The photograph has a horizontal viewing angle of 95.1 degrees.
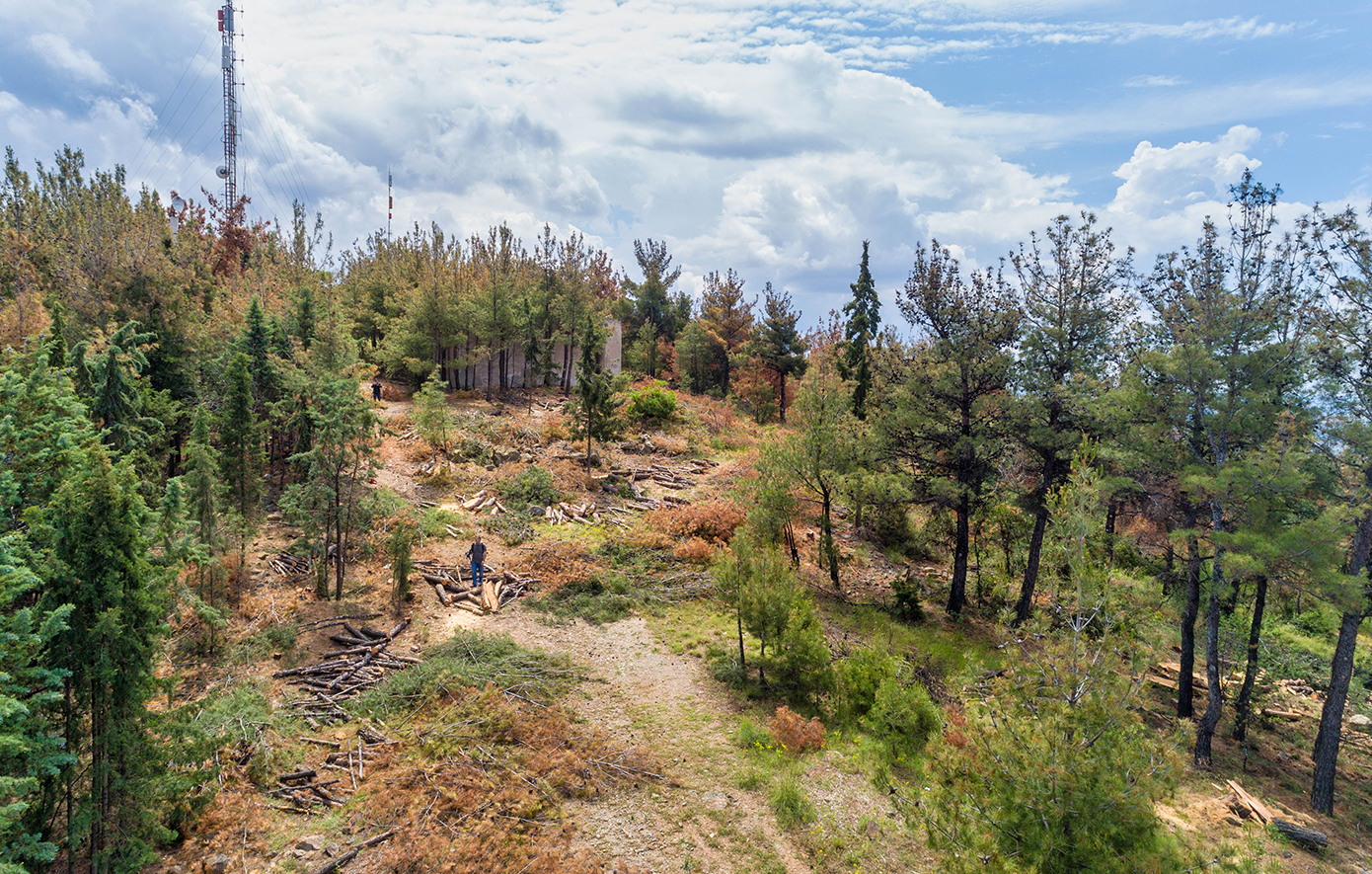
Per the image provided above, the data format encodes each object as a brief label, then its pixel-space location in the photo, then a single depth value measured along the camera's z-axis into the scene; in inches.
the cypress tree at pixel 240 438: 583.5
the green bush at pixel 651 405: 1258.0
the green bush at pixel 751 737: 416.5
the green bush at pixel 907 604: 679.1
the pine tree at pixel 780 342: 1599.4
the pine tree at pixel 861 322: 1328.7
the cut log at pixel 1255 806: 417.3
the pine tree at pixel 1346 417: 454.9
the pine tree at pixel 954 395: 648.4
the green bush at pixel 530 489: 824.9
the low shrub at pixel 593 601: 598.5
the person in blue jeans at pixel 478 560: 602.3
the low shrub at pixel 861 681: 460.1
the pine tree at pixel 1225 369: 479.8
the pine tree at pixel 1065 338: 604.7
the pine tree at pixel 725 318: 1812.3
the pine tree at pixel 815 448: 685.9
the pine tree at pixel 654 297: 2046.0
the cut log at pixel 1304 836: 402.9
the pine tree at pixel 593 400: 944.3
